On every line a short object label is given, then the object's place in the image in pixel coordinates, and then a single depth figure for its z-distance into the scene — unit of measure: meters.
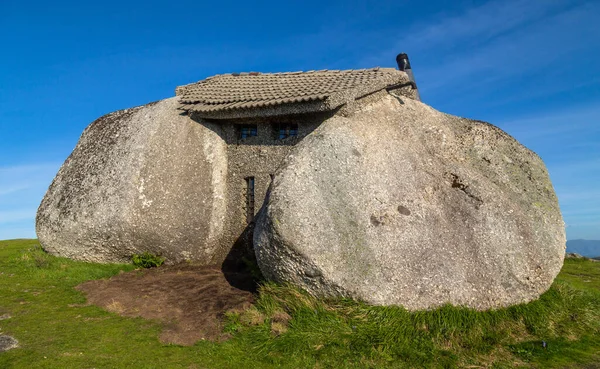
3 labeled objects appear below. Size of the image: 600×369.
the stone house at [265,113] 11.38
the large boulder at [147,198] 12.76
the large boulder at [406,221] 8.32
